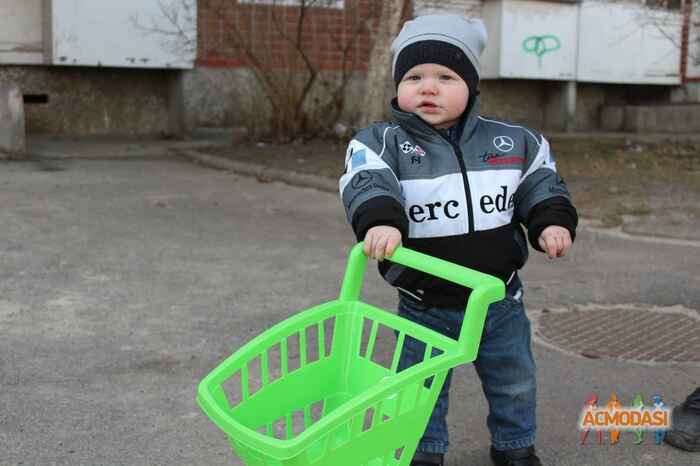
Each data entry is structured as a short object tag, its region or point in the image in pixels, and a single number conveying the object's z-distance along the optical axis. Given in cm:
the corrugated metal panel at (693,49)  1876
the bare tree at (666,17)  1839
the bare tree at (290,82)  1266
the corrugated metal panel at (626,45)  1884
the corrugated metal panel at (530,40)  1781
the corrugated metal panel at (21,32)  1432
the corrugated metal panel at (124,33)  1422
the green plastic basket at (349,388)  182
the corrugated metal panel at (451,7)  1532
